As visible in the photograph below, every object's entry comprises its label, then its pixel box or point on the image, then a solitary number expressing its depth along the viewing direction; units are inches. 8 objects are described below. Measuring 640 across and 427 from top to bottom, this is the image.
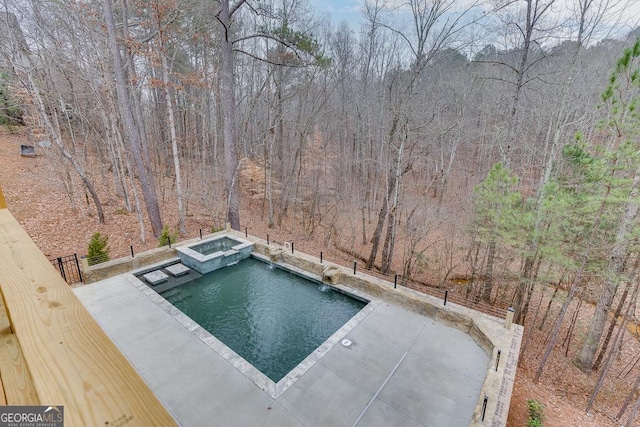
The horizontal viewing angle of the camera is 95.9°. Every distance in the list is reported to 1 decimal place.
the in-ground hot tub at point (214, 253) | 334.3
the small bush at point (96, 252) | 299.0
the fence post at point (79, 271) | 296.5
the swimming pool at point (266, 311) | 222.8
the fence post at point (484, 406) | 156.2
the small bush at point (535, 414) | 192.9
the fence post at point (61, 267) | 267.6
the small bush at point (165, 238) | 363.8
